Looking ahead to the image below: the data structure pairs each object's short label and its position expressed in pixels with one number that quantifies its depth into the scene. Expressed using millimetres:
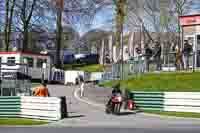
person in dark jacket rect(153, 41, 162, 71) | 36000
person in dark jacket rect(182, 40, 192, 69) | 35031
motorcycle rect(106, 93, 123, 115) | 24844
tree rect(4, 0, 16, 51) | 61219
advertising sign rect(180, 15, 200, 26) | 36656
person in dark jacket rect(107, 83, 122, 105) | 25375
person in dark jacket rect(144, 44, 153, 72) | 35938
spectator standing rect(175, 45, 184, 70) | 35547
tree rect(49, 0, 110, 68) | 60731
